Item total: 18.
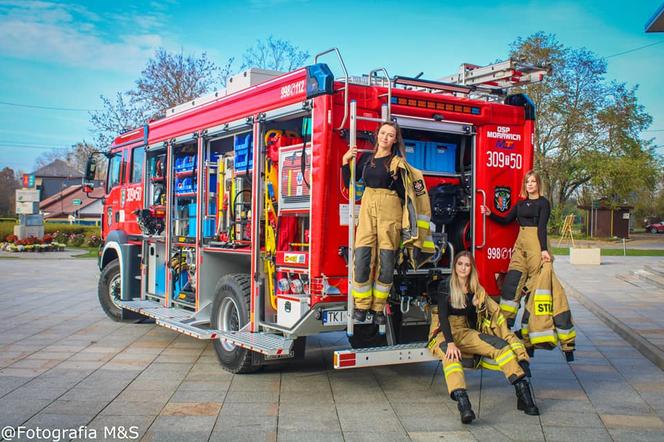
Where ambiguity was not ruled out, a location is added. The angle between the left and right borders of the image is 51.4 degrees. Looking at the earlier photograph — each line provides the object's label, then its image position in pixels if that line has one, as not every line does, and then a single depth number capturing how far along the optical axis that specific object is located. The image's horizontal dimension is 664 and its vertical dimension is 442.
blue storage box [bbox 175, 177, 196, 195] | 8.86
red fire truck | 6.15
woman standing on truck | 5.86
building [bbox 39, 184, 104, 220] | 85.75
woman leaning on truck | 6.81
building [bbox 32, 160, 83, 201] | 105.69
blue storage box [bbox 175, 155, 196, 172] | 8.79
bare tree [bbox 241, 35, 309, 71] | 27.27
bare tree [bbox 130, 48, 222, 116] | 28.58
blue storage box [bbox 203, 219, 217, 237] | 8.31
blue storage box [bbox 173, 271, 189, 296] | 9.08
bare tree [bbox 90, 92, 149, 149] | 29.17
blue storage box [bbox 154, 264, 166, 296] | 9.59
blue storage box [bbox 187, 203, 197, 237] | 8.70
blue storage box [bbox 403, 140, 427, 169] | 6.86
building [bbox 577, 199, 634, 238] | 42.41
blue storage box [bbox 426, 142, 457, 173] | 7.02
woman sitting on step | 5.80
